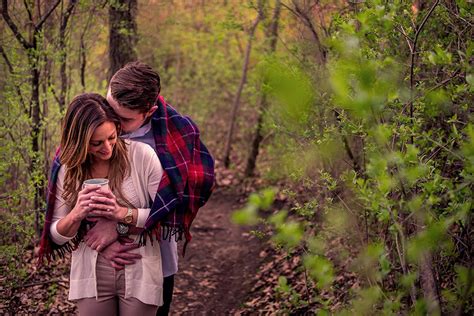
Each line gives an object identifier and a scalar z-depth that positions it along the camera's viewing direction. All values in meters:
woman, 3.18
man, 3.37
